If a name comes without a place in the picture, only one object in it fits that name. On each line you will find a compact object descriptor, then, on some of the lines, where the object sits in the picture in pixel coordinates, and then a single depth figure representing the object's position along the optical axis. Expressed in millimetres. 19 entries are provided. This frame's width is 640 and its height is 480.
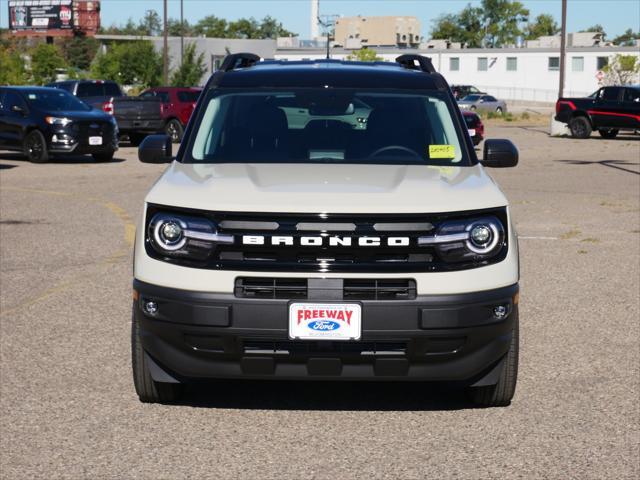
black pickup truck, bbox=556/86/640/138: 37500
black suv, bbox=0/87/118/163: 24719
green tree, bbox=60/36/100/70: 138000
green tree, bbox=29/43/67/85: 77688
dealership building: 91125
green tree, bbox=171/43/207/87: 69812
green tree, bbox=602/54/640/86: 81250
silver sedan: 72338
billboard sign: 138000
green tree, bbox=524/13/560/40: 164875
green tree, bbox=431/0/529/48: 150250
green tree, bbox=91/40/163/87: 70438
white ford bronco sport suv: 5203
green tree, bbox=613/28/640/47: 189125
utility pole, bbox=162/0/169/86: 61294
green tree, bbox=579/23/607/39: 196000
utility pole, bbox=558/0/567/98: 50375
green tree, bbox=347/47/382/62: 93375
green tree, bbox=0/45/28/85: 63228
